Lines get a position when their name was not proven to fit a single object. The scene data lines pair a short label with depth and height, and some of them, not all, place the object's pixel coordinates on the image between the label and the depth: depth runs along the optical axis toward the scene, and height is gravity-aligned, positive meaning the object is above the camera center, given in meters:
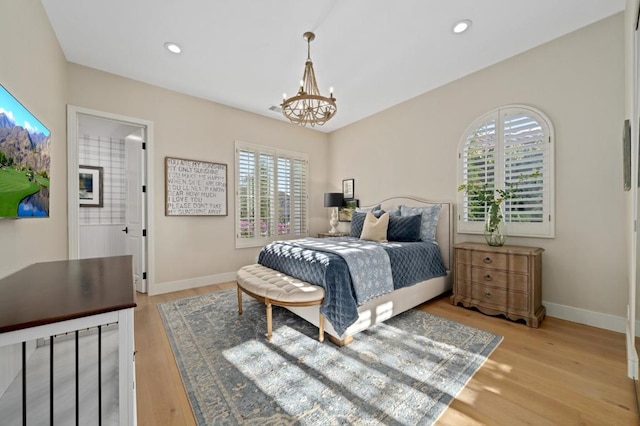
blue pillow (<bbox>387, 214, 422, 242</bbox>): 3.35 -0.21
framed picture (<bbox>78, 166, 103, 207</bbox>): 4.57 +0.47
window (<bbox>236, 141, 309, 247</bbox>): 4.31 +0.32
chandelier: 2.39 +1.01
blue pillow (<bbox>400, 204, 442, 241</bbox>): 3.43 -0.13
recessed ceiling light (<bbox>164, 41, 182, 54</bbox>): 2.70 +1.74
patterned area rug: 1.45 -1.10
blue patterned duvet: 2.18 -0.53
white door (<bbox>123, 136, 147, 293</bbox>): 3.53 +0.05
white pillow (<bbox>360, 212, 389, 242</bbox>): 3.45 -0.22
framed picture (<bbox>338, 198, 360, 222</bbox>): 4.89 +0.06
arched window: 2.71 +0.53
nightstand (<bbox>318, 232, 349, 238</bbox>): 4.66 -0.40
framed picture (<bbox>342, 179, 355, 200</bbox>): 4.97 +0.47
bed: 2.18 -0.62
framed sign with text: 3.64 +0.36
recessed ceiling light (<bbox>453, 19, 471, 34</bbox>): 2.39 +1.74
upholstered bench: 2.15 -0.67
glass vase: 2.80 -0.16
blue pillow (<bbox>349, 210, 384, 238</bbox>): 3.87 -0.13
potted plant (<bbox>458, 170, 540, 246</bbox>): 2.81 +0.06
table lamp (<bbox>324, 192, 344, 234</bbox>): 4.78 +0.19
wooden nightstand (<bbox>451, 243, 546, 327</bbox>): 2.47 -0.69
